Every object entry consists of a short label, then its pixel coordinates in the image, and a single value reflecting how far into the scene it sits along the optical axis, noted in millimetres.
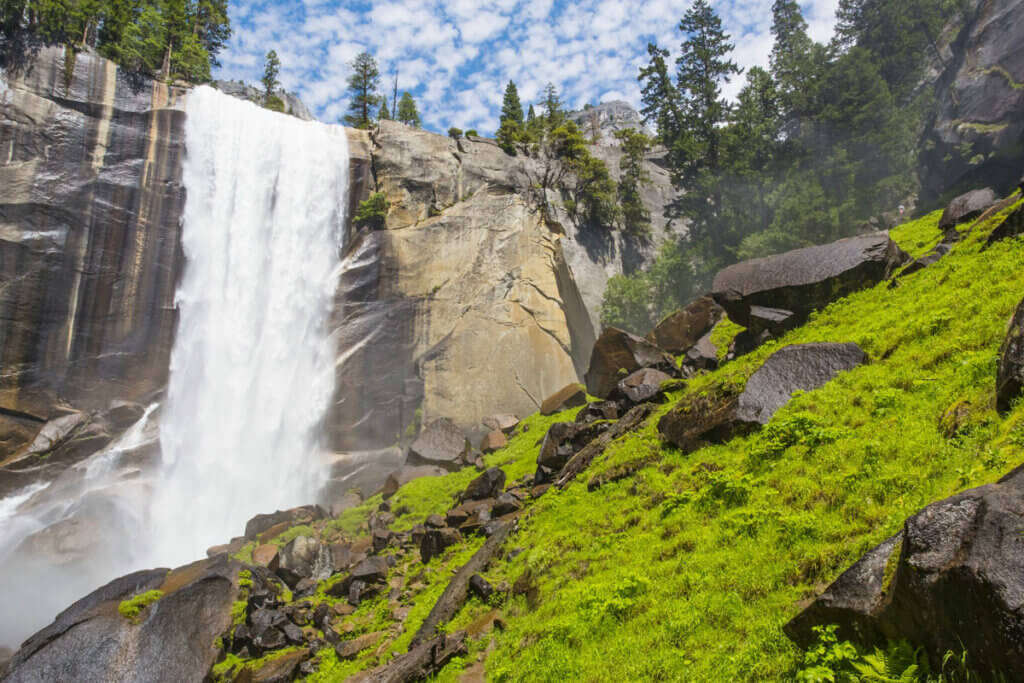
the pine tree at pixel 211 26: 47031
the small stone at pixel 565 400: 24969
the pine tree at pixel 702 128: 36844
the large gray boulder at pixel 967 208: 18016
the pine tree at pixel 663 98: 39219
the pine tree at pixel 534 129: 43434
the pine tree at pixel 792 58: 36812
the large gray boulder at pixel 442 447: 24141
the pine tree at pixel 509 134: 41906
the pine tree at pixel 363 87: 52188
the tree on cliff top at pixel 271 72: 58719
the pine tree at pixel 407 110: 55000
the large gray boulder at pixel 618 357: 21125
